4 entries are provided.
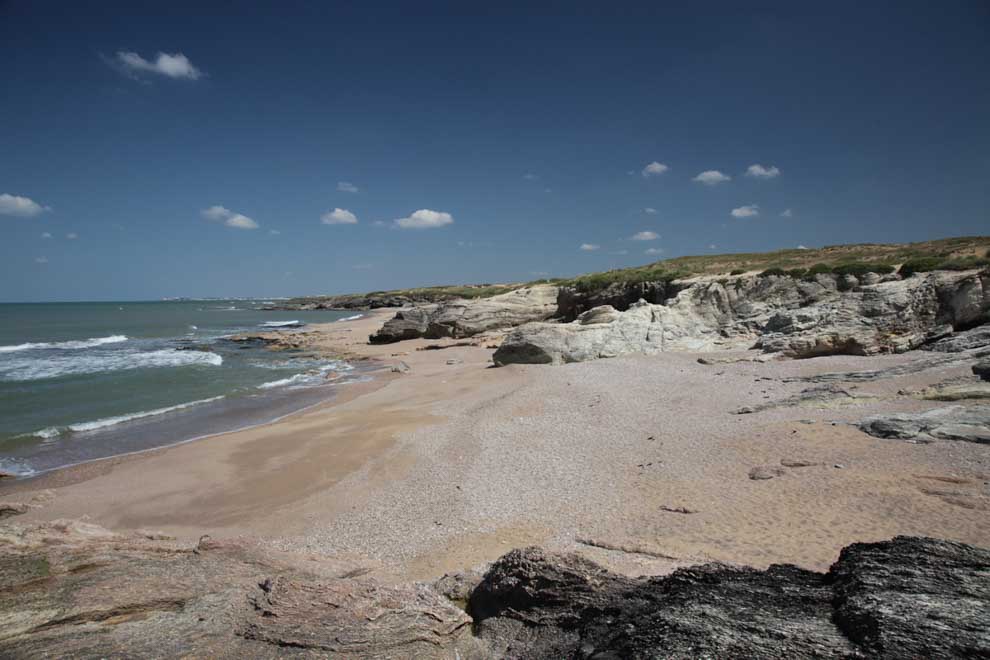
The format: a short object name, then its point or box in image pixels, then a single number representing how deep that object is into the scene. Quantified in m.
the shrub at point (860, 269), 21.67
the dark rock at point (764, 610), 2.62
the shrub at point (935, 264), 17.80
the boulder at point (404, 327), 38.03
